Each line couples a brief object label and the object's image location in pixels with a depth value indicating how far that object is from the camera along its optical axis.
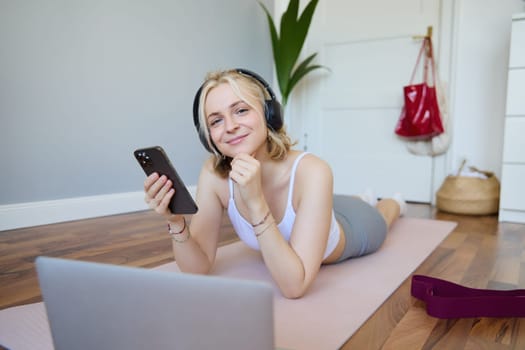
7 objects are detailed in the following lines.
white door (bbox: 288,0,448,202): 3.01
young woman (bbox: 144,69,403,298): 0.91
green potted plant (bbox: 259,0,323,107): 2.97
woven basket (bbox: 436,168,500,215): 2.48
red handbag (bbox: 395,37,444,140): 2.77
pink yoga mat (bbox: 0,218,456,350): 0.88
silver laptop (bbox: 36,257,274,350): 0.40
